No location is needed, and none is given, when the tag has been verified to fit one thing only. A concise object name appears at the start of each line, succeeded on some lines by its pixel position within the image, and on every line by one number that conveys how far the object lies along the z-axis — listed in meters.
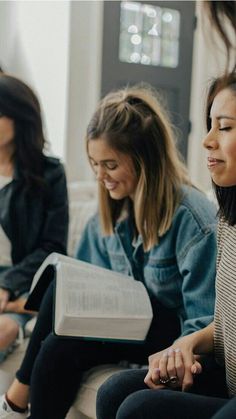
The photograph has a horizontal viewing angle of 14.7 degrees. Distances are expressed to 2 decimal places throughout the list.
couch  2.20
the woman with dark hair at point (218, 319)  1.86
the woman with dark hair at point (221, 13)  1.55
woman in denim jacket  2.17
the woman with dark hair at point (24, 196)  2.57
